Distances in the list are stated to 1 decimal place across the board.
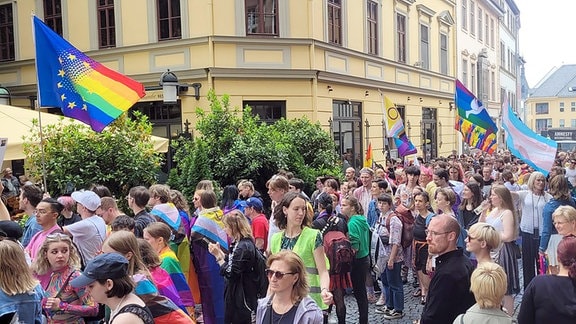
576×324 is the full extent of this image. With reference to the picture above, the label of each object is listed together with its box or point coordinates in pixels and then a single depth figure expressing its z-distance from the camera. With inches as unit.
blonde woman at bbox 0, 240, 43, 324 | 151.0
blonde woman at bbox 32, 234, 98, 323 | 169.5
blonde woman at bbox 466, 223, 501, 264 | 185.6
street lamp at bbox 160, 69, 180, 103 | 470.6
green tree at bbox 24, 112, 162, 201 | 353.4
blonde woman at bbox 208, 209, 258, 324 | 216.5
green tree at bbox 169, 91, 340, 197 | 434.9
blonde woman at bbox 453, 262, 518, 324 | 147.6
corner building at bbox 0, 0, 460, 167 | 636.1
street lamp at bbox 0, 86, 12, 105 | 550.9
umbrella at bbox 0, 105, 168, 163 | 373.1
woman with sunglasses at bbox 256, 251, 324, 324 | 144.3
